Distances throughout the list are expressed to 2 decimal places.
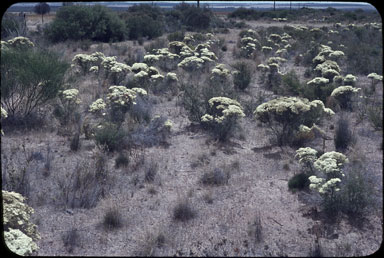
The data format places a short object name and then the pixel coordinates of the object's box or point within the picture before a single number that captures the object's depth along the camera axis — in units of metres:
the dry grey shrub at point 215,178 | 6.48
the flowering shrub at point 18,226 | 3.98
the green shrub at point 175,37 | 21.92
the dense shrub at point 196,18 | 31.39
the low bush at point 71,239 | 4.68
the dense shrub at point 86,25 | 21.55
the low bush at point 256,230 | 4.92
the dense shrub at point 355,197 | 5.44
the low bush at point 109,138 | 7.48
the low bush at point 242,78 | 12.68
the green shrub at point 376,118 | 8.85
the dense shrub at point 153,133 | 8.09
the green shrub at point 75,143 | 7.51
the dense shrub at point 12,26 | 17.06
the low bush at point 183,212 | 5.39
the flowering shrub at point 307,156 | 6.29
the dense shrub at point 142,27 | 25.48
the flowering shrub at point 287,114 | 7.76
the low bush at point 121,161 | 6.94
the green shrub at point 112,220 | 5.16
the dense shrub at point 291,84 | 11.75
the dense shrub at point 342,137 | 7.96
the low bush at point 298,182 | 6.33
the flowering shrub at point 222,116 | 8.30
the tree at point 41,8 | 45.18
